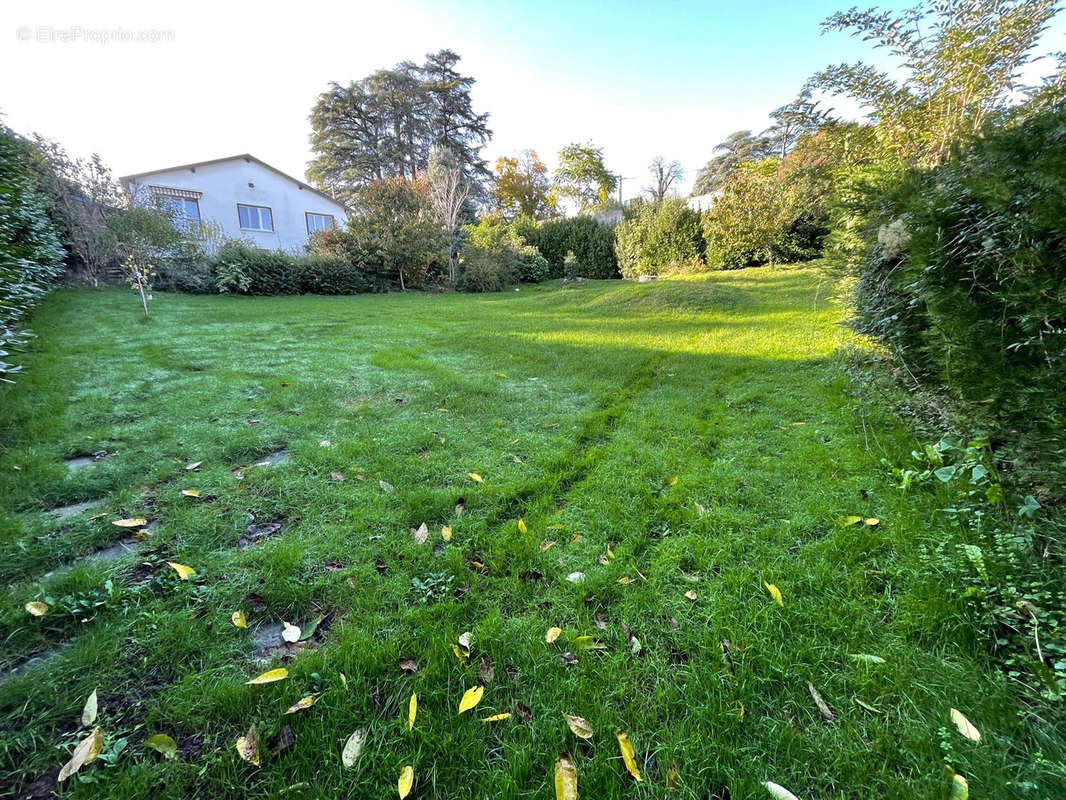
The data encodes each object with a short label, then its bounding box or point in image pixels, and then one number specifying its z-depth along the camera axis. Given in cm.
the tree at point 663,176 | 2798
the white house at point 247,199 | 1594
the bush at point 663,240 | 1372
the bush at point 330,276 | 1292
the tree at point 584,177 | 2384
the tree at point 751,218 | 1040
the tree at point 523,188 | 2591
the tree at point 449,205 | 1468
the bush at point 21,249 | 331
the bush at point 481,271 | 1397
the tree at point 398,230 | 1373
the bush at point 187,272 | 1132
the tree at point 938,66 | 328
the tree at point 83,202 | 998
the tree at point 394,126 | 2338
